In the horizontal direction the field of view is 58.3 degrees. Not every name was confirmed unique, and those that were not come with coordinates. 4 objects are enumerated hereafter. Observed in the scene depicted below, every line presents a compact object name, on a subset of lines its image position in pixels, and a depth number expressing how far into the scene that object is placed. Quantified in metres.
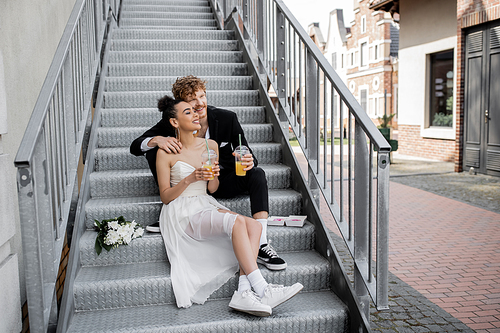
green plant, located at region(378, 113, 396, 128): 13.54
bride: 2.40
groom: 2.77
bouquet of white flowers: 2.68
